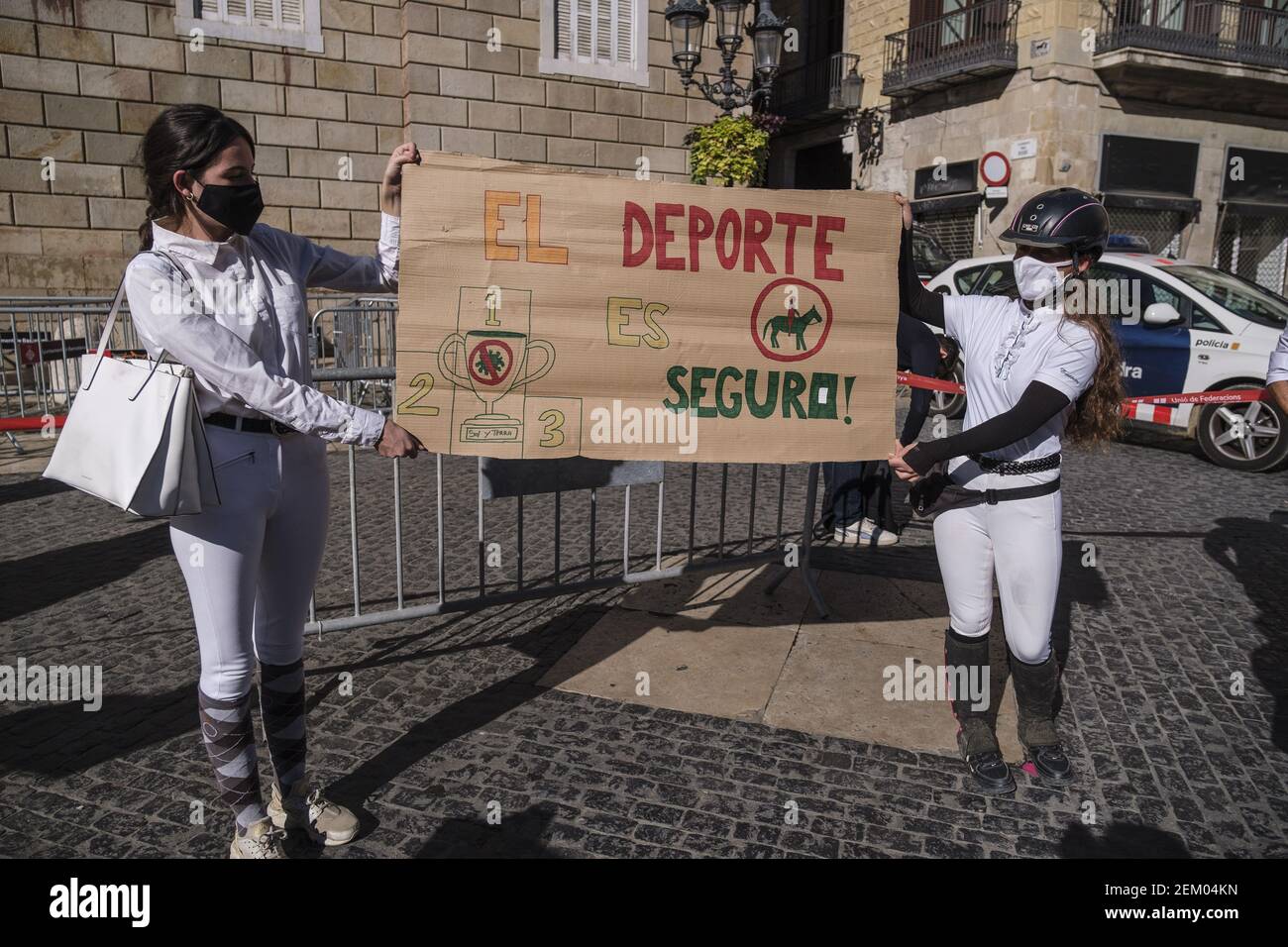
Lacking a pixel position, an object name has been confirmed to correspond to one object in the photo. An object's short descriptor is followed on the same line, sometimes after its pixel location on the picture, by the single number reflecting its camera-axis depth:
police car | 8.88
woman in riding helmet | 3.10
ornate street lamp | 11.51
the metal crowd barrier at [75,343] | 9.79
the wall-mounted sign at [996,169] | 18.98
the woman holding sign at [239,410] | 2.46
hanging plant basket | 14.80
